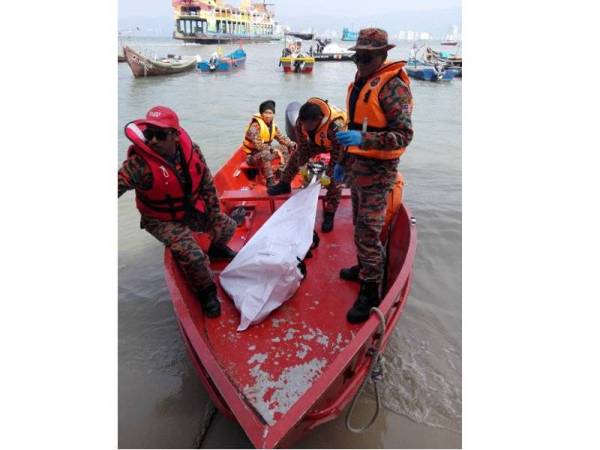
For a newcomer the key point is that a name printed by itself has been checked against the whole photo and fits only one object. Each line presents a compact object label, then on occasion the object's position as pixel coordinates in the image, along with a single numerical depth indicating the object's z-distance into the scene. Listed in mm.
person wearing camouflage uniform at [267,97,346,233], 3503
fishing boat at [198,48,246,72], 28703
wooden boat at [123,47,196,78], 25097
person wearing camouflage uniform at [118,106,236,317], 2502
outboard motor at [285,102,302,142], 6516
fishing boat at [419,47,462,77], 29245
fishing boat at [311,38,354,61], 39938
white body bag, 2941
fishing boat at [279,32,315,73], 28641
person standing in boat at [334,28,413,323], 2400
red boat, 1997
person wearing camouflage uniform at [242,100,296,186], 5598
